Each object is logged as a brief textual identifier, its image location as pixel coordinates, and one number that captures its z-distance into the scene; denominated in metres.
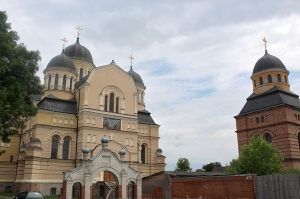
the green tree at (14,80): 17.92
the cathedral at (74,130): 30.98
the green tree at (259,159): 27.41
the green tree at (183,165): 60.47
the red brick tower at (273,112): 34.38
